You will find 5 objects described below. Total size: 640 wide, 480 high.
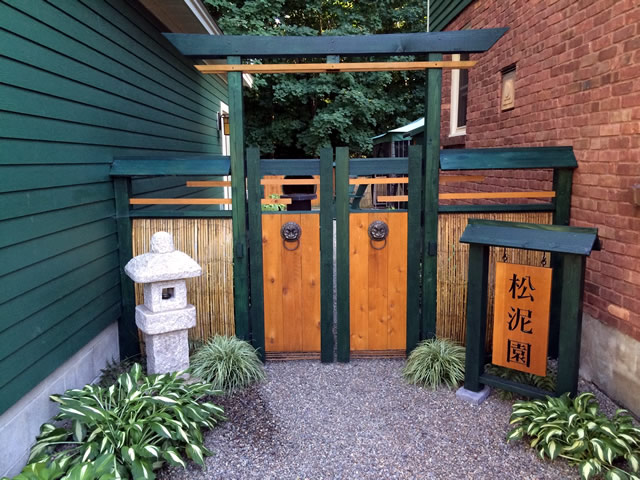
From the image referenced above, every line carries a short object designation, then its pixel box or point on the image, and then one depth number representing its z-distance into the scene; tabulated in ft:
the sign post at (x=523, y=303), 11.01
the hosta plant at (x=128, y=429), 9.14
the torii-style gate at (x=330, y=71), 13.91
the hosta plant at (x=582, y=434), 9.28
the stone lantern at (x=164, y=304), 12.53
